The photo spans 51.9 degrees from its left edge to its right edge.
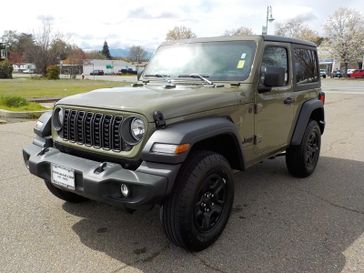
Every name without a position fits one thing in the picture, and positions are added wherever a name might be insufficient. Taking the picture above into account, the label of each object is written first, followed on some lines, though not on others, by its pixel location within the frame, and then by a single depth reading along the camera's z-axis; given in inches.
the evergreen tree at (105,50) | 4839.6
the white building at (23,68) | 2199.1
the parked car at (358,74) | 2055.9
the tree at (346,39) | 2153.1
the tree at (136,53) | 3641.7
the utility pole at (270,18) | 834.9
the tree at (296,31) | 2379.4
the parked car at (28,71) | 2182.0
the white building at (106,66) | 2910.9
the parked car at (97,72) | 2669.8
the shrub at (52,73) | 1526.8
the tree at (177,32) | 2403.3
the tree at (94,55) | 3887.8
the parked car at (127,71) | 2897.6
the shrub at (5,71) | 1610.5
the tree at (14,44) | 2982.3
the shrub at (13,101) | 454.4
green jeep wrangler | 110.7
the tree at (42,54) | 1801.2
